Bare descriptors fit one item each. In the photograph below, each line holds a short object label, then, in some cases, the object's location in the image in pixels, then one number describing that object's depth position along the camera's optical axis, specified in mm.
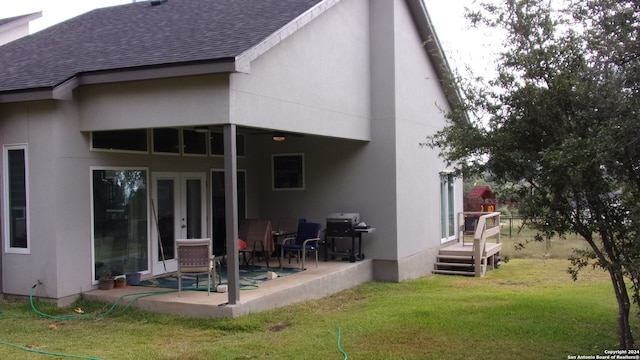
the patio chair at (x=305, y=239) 11047
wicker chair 8297
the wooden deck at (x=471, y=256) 14219
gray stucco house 8266
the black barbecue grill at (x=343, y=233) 11798
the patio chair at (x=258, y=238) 10812
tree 5430
